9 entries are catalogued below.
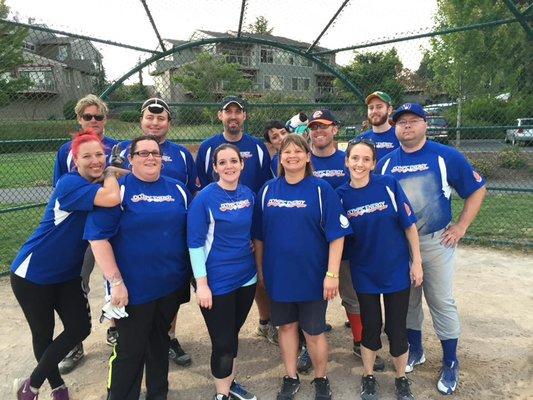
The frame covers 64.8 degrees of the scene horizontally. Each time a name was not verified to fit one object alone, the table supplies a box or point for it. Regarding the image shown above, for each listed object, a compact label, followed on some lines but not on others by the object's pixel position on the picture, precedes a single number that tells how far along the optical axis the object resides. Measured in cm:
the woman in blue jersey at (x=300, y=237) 262
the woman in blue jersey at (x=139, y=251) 237
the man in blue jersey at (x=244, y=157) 355
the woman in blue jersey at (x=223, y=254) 252
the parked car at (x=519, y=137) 924
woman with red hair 240
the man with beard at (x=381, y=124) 350
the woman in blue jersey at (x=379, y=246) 271
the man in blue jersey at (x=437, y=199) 288
